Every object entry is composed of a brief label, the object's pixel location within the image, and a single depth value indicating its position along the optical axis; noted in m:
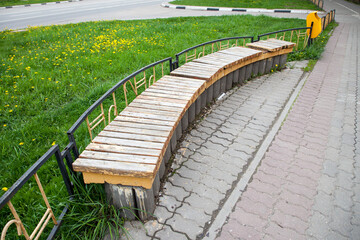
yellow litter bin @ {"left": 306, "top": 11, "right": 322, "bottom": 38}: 8.76
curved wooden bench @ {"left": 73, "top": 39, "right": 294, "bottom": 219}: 2.47
